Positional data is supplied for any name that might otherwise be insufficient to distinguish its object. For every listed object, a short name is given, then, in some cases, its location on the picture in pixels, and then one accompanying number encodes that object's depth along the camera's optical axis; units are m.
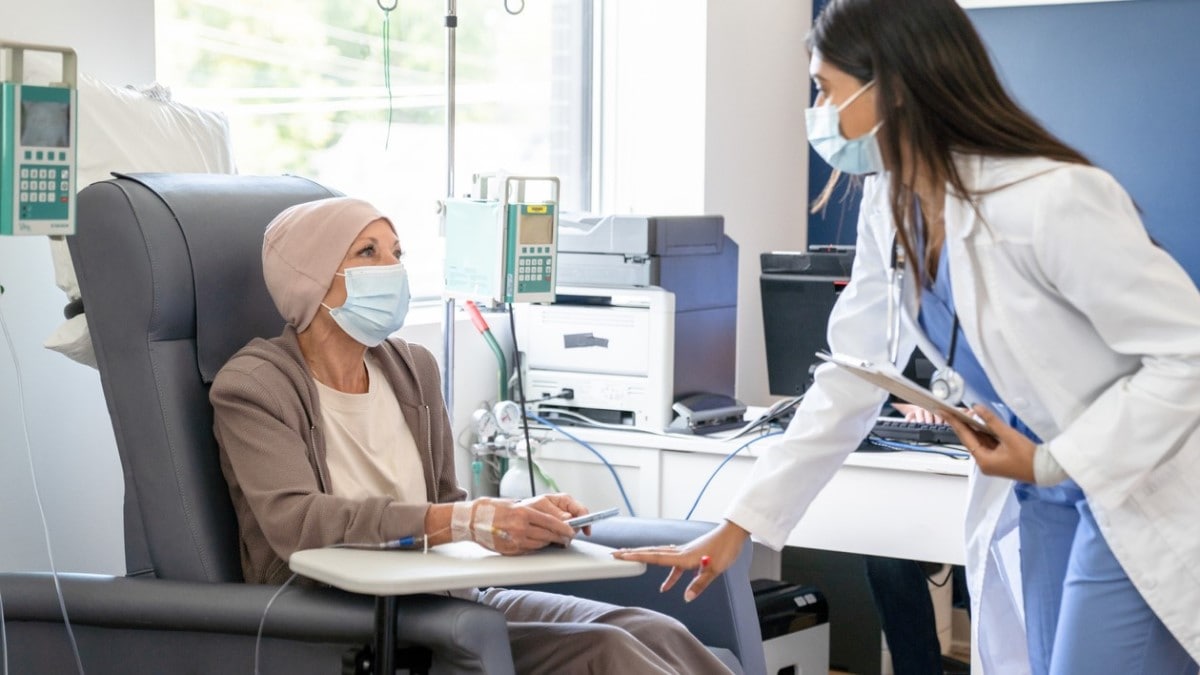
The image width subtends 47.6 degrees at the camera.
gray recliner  1.69
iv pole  2.65
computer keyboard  2.67
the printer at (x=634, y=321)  2.87
